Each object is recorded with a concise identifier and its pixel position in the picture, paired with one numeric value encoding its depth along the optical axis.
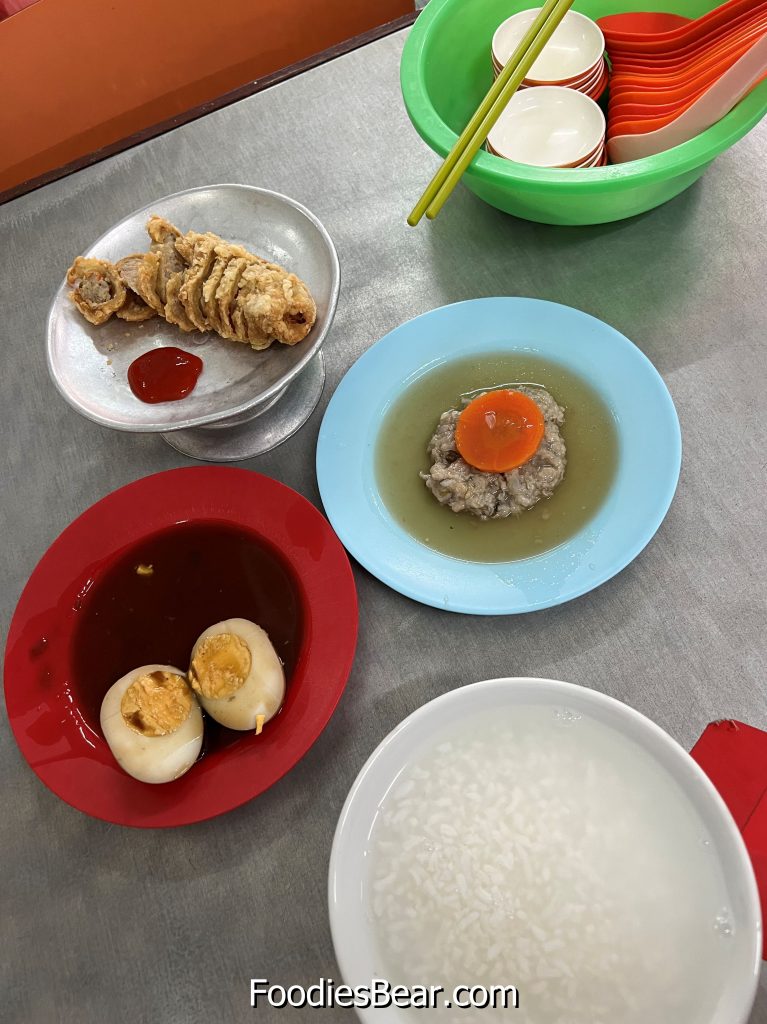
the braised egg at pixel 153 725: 0.38
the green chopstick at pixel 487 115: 0.45
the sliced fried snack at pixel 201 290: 0.46
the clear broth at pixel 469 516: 0.44
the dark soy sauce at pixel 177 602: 0.42
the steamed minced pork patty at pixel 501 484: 0.45
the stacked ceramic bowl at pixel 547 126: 0.50
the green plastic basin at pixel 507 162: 0.44
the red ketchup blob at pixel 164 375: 0.47
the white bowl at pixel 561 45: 0.52
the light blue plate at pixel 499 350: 0.42
